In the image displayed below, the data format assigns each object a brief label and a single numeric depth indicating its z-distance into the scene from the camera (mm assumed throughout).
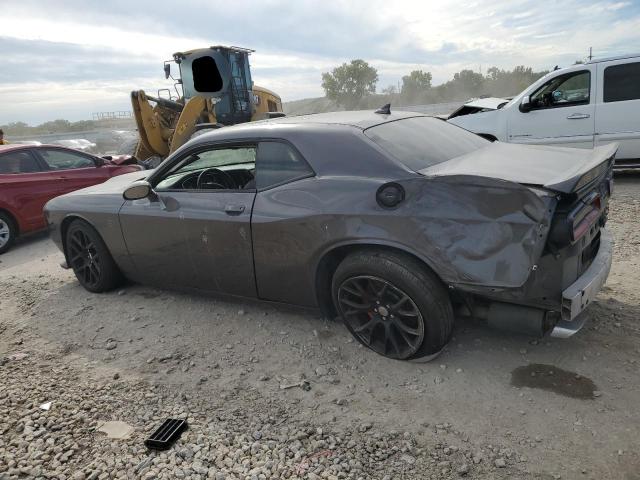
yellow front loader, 11461
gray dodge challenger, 2510
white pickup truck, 6945
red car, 6934
